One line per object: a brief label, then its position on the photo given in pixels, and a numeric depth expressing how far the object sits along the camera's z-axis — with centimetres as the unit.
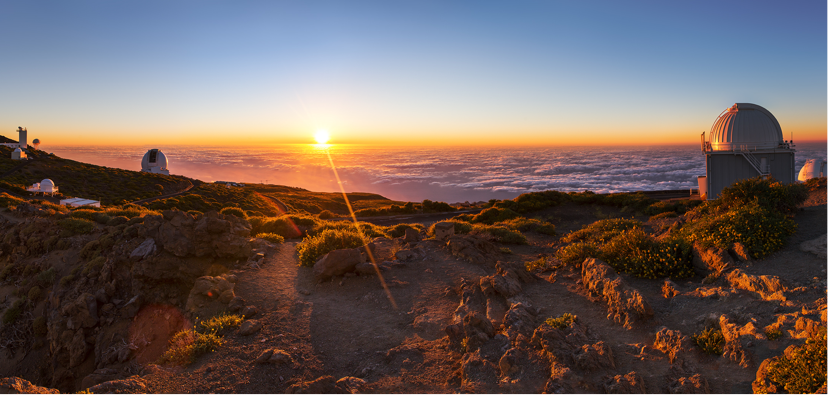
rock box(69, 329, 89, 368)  799
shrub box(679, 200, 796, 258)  719
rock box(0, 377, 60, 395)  420
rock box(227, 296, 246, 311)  732
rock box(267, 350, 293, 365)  551
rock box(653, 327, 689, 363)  490
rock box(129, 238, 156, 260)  920
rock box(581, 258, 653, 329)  595
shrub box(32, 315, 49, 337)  916
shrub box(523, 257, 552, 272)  944
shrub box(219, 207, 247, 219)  1975
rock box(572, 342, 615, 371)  464
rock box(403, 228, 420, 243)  1281
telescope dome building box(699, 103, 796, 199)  2244
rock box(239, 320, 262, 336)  643
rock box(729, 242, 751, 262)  702
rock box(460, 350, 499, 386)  475
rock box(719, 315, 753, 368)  448
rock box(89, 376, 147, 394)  465
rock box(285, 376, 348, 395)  448
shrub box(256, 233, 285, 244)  1286
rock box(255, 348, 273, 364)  552
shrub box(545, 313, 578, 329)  574
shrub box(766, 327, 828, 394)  366
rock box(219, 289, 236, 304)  763
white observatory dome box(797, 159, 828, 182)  2886
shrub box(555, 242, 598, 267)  888
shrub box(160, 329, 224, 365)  566
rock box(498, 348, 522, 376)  478
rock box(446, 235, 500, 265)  1018
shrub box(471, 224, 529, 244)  1361
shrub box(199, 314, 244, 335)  648
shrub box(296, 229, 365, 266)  1037
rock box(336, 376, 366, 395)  471
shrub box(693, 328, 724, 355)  484
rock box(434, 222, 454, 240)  1255
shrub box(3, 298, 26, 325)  973
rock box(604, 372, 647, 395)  414
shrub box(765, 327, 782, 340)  464
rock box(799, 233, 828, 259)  651
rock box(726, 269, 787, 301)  562
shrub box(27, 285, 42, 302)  1003
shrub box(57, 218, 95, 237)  1211
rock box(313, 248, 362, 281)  905
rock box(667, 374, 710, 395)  411
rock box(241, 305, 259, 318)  714
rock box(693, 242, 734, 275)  701
